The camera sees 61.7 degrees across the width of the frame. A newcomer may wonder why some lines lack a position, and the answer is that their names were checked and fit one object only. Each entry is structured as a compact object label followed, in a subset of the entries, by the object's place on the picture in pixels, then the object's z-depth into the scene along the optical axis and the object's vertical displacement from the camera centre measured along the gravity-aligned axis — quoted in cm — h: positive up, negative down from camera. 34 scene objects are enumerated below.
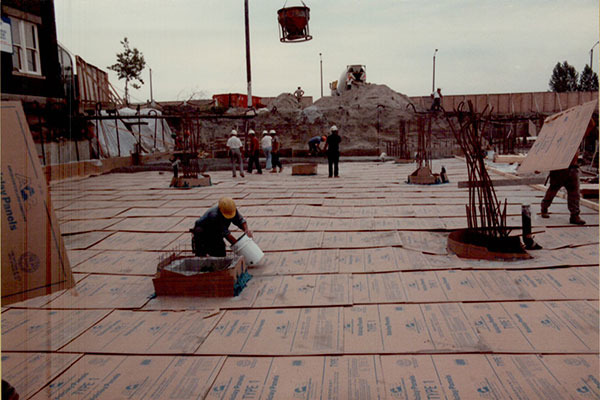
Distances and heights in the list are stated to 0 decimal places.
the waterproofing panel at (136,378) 286 -138
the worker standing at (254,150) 1463 -17
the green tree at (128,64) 3275 +544
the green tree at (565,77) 4925 +597
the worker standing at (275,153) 1569 -27
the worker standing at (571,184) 638 -60
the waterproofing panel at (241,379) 282 -138
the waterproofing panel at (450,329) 329 -133
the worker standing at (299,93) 3675 +372
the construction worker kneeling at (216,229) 498 -84
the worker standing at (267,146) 1591 -5
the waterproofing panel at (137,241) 634 -123
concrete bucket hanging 1273 +311
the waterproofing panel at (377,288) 422 -130
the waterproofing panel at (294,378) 280 -138
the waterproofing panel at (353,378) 278 -137
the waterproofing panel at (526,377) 271 -136
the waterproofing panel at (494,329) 327 -133
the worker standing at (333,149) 1324 -16
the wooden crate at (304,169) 1447 -73
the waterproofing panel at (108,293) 438 -134
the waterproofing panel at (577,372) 271 -135
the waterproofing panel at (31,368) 298 -138
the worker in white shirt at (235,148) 1362 -8
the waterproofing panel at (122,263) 535 -129
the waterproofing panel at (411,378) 275 -136
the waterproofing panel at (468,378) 273 -136
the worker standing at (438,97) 2412 +219
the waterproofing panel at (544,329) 323 -132
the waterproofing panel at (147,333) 345 -137
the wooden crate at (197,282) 437 -119
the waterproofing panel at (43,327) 358 -137
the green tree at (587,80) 4566 +540
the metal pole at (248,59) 2159 +381
